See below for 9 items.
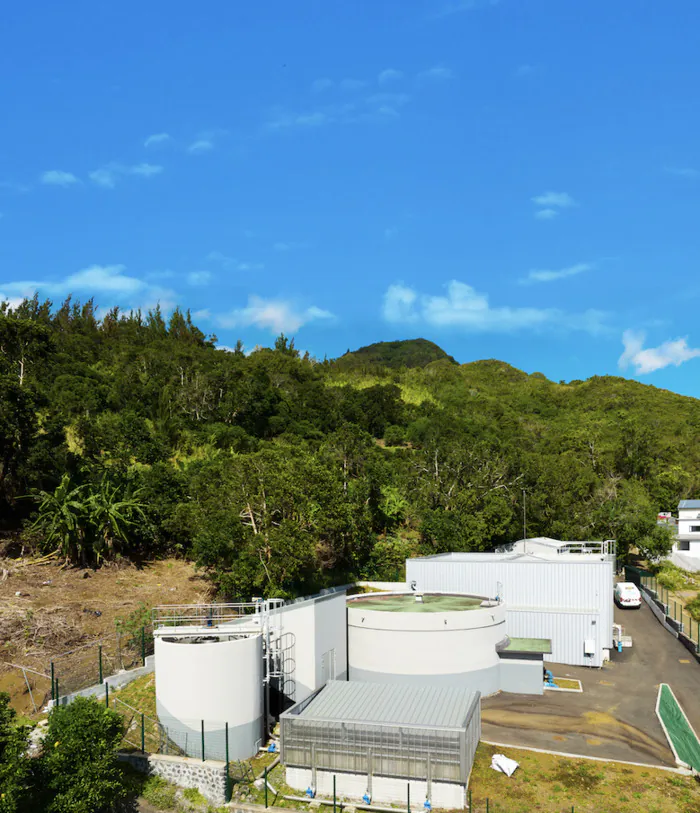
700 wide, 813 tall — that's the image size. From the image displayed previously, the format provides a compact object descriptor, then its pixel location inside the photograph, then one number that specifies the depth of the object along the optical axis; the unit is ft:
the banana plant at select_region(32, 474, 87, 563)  127.34
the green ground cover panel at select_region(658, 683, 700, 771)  68.74
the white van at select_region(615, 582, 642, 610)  146.30
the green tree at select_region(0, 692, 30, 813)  48.37
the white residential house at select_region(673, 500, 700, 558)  208.54
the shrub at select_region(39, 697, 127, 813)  54.29
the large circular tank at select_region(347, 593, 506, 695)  88.53
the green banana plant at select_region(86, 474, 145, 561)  131.23
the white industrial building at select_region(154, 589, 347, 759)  68.03
